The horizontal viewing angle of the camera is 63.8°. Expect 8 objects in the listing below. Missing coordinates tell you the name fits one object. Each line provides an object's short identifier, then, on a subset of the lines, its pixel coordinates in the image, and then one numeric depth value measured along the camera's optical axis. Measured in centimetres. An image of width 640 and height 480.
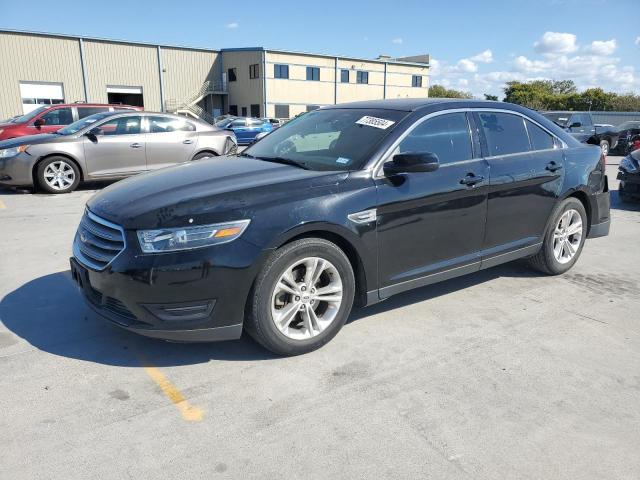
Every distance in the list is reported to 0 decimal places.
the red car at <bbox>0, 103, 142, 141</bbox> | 1171
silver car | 916
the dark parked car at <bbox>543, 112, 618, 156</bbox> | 1998
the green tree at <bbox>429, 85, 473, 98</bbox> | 8725
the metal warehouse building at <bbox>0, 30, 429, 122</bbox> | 4341
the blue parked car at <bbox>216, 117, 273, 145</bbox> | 2733
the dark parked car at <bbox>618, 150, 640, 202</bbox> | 904
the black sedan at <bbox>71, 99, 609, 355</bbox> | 302
